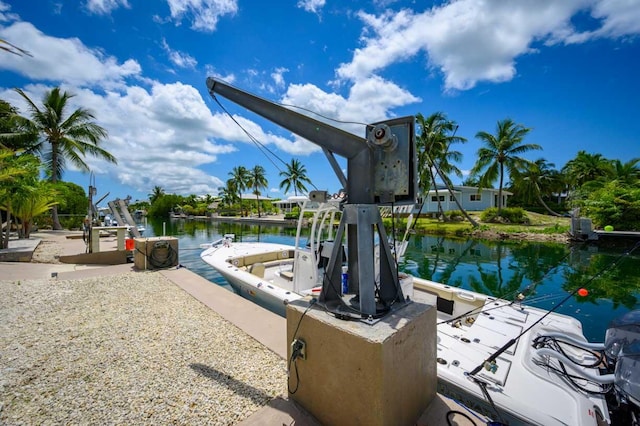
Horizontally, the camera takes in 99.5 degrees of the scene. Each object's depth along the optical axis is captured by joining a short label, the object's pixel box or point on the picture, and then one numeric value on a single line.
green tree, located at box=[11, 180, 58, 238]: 10.34
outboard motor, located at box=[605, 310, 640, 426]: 2.18
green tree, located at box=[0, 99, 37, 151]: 16.60
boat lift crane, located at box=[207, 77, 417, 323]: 2.15
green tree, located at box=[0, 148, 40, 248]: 8.77
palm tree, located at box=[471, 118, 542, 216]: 26.52
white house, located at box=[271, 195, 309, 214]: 57.51
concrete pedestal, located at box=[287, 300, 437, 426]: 1.73
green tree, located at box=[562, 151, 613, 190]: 29.37
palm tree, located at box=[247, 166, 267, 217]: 50.31
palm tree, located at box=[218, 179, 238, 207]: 52.82
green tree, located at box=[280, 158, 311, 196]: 45.77
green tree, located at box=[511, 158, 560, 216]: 34.16
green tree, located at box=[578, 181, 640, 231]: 16.03
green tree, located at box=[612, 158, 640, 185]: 24.82
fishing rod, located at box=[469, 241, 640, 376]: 3.19
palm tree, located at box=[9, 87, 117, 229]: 17.20
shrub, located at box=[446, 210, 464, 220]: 28.10
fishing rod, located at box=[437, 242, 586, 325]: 4.70
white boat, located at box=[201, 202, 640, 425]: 2.66
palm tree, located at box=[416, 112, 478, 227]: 25.77
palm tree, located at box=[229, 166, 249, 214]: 51.42
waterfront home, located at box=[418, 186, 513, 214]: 33.59
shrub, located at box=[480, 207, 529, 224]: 25.18
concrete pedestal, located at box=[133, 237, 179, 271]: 7.29
